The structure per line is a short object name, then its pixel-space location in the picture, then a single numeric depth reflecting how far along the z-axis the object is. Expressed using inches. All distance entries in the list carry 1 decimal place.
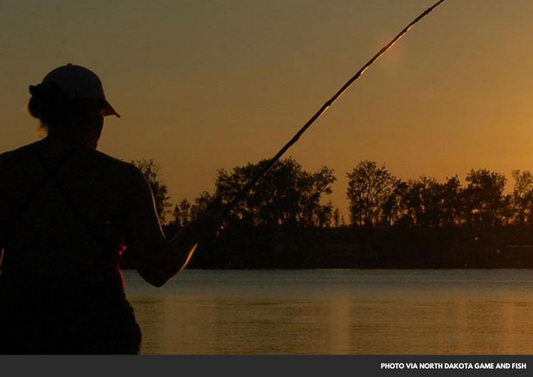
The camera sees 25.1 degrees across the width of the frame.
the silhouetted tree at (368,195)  5054.1
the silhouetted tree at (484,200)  5315.0
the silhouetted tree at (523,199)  5137.8
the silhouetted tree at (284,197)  4997.5
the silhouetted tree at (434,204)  5334.6
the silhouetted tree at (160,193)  4436.5
